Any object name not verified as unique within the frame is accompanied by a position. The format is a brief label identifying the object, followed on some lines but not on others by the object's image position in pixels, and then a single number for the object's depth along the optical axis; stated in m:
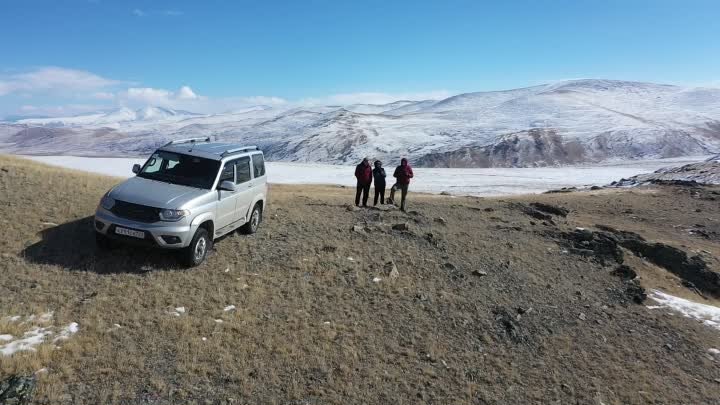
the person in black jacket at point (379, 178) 19.20
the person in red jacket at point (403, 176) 19.50
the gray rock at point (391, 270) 12.07
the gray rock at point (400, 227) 15.95
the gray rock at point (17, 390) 5.62
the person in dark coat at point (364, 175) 18.91
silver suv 9.44
